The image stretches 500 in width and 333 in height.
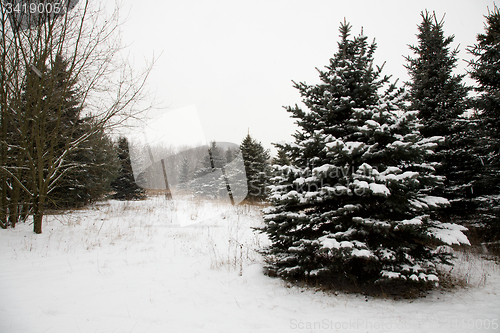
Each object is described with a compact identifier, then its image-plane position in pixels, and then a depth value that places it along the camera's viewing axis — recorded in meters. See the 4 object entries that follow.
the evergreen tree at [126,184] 19.58
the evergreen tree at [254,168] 18.05
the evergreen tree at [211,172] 22.31
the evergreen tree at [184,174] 29.62
